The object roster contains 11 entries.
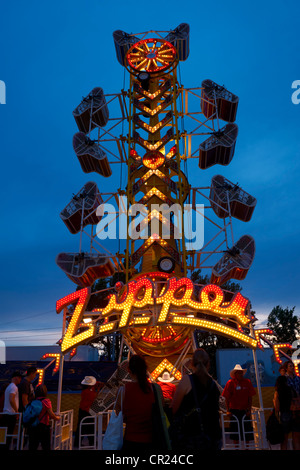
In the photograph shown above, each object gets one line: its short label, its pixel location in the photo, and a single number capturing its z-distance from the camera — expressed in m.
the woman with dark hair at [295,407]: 7.12
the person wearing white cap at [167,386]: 13.40
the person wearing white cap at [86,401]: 10.65
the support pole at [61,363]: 11.14
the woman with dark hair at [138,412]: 4.14
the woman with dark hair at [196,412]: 3.95
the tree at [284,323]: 51.74
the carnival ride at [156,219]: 12.02
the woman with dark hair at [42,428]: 7.43
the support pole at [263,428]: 9.00
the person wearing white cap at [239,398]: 9.40
